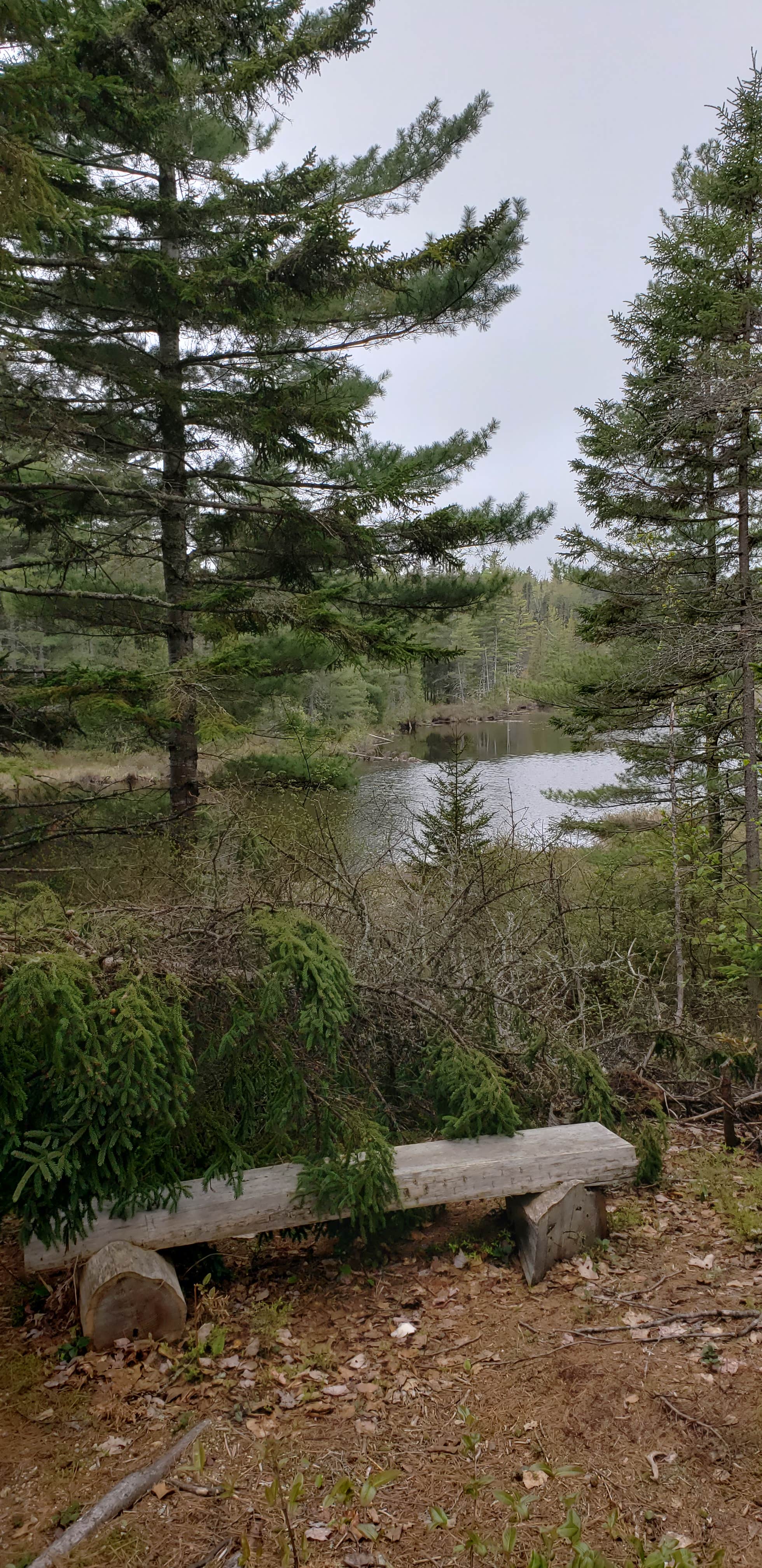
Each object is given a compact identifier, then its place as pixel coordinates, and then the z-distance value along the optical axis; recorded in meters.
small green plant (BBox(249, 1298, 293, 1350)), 3.26
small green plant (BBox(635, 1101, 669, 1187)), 4.08
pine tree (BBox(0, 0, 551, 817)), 6.31
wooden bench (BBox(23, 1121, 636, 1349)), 3.15
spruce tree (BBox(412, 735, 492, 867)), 9.42
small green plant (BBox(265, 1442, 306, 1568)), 1.70
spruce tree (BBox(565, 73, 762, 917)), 7.37
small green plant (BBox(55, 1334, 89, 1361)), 3.08
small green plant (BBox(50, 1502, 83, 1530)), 2.29
